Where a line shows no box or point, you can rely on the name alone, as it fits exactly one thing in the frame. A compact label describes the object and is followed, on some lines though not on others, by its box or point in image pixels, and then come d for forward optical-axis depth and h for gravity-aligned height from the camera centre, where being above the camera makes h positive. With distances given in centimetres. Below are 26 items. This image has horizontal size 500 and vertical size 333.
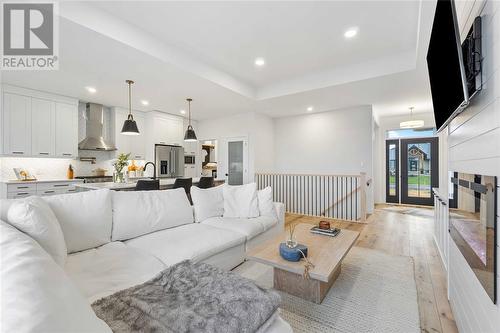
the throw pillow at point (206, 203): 296 -51
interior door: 616 +12
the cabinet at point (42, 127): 428 +72
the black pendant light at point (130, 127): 376 +63
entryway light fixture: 558 +104
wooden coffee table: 177 -78
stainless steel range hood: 508 +81
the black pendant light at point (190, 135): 484 +64
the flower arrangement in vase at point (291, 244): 201 -70
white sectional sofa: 131 -71
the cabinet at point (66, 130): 461 +73
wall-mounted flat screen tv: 122 +66
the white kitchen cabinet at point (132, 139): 552 +67
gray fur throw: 105 -72
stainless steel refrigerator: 604 +12
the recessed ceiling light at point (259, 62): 359 +167
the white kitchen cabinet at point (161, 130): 595 +93
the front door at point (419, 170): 639 -10
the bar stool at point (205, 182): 474 -35
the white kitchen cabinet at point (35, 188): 384 -43
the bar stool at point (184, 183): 418 -33
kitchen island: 349 -33
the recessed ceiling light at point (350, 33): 283 +169
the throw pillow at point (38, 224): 131 -35
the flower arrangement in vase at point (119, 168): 402 -5
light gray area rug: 174 -120
